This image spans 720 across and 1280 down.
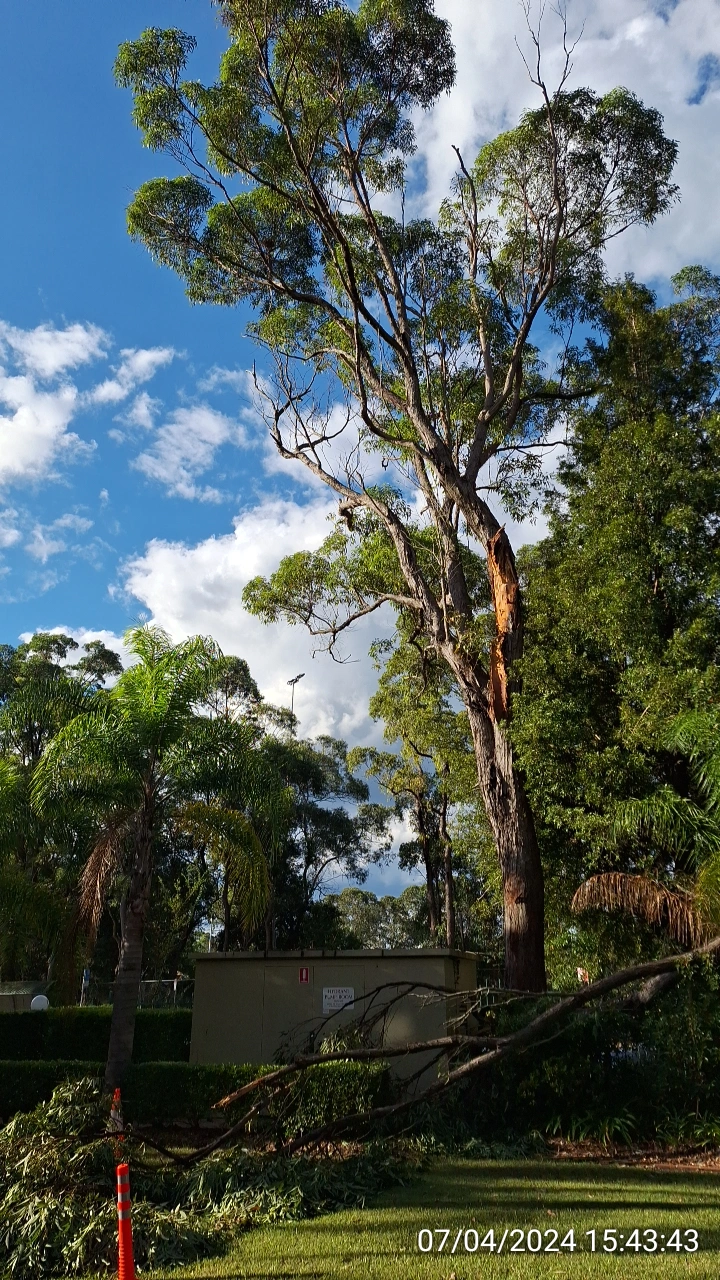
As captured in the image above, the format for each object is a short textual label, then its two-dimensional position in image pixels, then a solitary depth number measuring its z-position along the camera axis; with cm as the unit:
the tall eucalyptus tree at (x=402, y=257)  1666
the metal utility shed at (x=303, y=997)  1309
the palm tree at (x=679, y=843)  1105
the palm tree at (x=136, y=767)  1314
